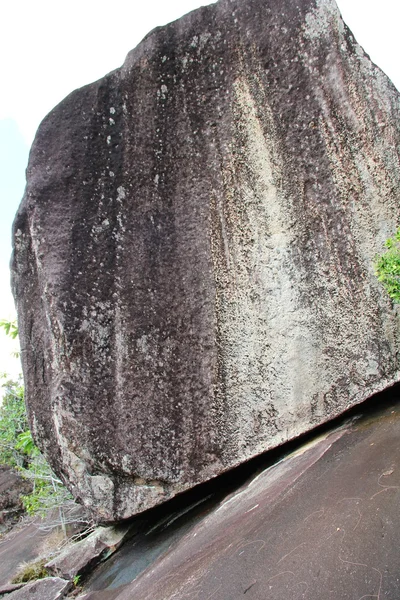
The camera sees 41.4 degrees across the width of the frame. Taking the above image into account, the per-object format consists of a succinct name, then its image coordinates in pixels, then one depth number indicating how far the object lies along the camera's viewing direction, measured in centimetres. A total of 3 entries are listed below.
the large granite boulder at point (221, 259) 532
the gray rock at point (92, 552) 623
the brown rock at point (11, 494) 1209
